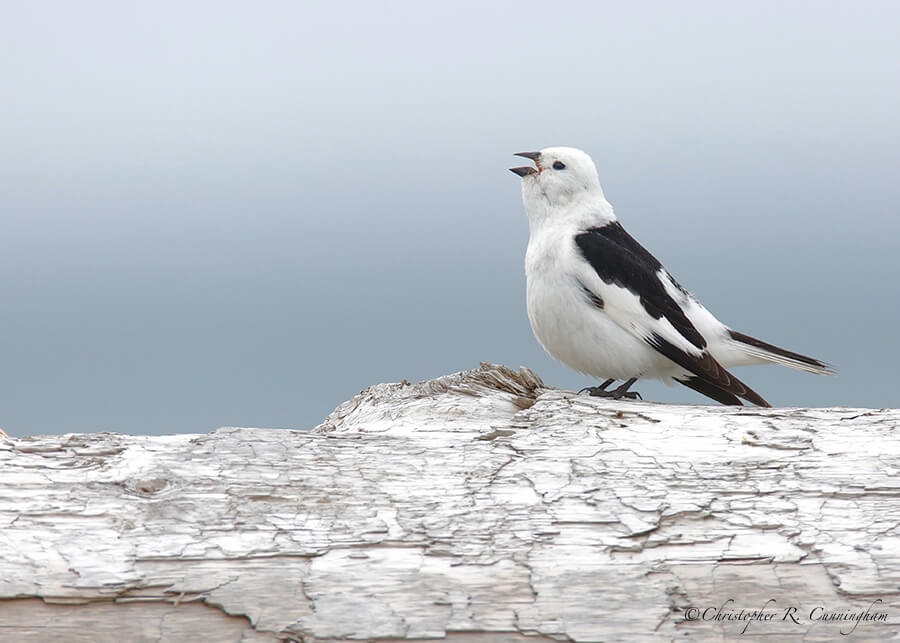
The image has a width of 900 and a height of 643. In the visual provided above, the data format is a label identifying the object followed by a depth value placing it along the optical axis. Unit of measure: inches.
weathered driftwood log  188.9
